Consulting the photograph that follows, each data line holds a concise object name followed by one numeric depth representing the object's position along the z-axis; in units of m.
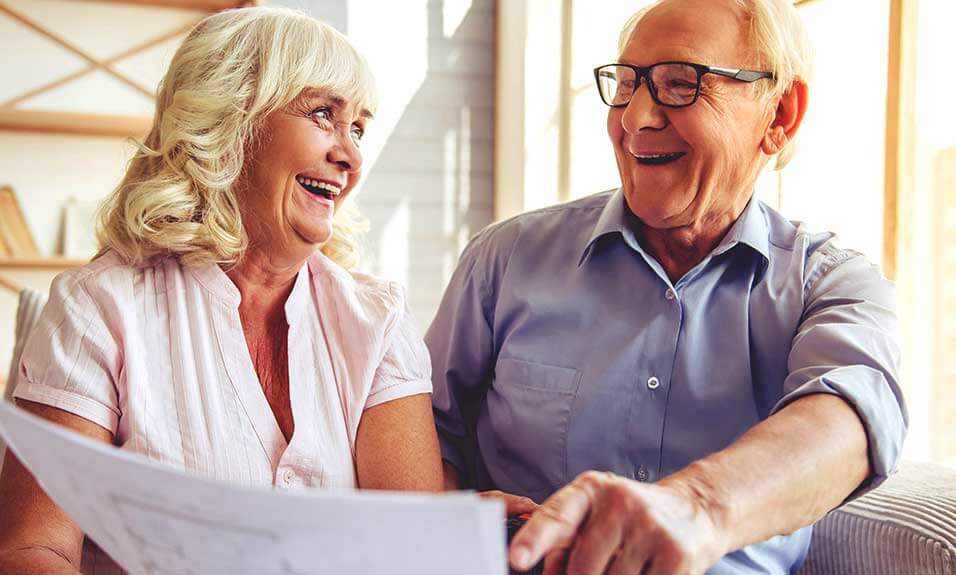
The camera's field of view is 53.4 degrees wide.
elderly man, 1.45
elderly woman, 1.29
